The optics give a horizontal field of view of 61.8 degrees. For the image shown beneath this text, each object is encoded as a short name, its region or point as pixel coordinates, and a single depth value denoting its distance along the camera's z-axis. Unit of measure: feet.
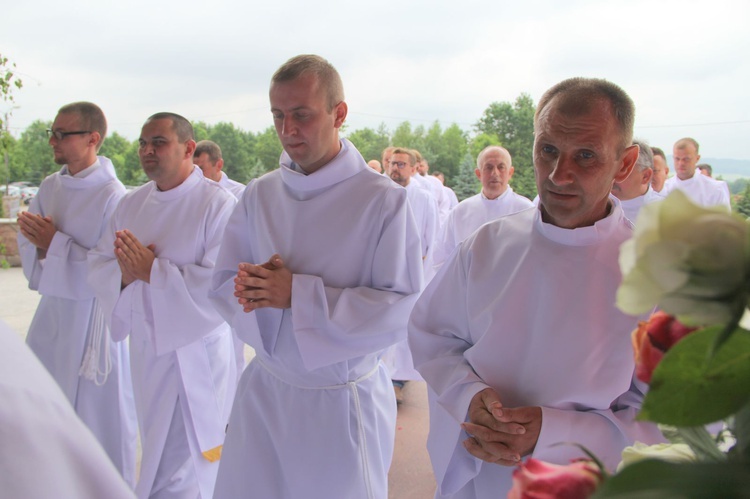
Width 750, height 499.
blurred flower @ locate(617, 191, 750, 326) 1.14
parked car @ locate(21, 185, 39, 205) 49.45
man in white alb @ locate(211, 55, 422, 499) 6.98
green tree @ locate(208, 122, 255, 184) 37.04
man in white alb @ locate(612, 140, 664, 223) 11.03
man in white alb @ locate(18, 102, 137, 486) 11.55
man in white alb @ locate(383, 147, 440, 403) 14.78
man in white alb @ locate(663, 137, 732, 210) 23.18
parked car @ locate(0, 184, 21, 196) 46.85
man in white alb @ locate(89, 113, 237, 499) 9.82
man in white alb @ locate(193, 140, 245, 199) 18.45
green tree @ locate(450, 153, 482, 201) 55.31
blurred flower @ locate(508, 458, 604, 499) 1.38
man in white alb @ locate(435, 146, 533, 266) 17.84
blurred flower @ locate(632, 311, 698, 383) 1.51
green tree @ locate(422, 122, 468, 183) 57.36
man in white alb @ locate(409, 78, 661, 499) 4.83
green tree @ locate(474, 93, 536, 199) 45.62
